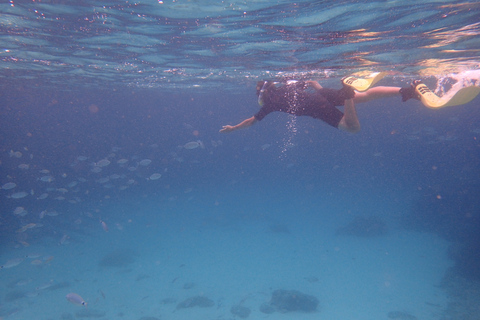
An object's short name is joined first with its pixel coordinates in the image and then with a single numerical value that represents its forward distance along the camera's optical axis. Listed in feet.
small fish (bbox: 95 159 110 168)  46.46
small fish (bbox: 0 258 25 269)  35.60
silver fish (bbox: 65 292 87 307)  30.09
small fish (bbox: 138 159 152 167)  48.37
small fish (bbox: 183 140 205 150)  41.63
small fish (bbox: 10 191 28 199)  44.35
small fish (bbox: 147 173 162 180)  48.27
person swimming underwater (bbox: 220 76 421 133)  20.12
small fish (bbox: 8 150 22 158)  49.34
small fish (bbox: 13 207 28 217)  42.21
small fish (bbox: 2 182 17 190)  44.76
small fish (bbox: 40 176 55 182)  46.15
